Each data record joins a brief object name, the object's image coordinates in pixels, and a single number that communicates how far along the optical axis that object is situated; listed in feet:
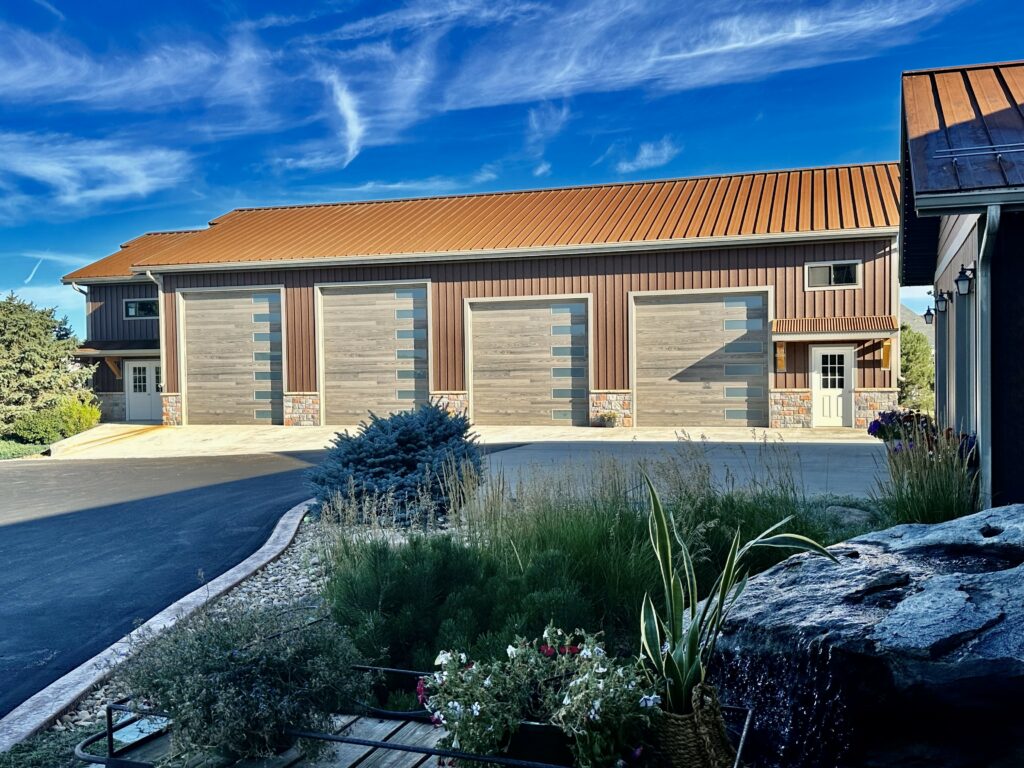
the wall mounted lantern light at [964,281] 26.31
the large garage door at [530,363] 67.15
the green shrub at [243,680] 8.33
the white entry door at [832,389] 61.57
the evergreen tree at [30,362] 68.64
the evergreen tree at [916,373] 68.23
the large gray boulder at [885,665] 8.81
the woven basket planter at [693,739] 7.89
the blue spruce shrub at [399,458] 25.30
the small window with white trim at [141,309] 87.10
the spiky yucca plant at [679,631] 8.30
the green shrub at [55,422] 67.82
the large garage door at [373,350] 70.69
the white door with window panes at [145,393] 85.10
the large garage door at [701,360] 62.95
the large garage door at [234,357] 74.02
